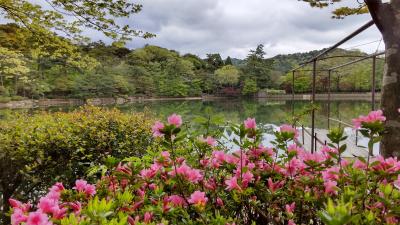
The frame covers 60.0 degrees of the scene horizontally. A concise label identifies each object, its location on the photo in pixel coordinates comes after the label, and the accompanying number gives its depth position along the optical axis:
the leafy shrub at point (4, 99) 24.07
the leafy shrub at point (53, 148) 2.82
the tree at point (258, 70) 44.75
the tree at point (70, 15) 4.20
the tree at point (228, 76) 45.66
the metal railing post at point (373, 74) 3.13
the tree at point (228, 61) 57.06
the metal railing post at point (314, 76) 4.13
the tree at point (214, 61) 56.03
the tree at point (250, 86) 43.91
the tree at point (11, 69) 18.19
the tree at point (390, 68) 1.60
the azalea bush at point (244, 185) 0.81
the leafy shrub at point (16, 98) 26.23
